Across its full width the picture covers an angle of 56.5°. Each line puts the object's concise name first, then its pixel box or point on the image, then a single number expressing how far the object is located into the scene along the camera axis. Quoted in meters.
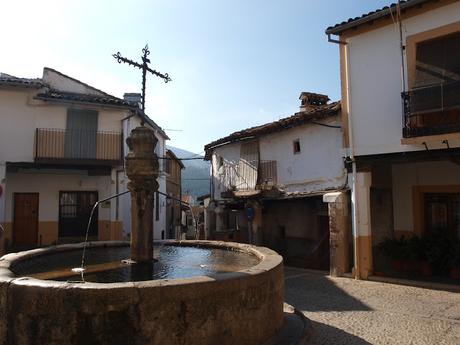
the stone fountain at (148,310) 4.21
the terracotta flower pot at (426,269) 11.63
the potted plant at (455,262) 10.88
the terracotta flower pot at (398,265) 12.27
